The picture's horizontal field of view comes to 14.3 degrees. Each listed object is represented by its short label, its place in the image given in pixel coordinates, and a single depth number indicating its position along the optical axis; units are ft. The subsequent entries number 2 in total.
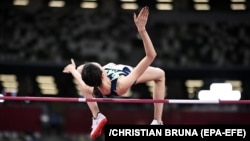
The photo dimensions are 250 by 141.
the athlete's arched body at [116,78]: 39.78
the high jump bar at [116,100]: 41.17
